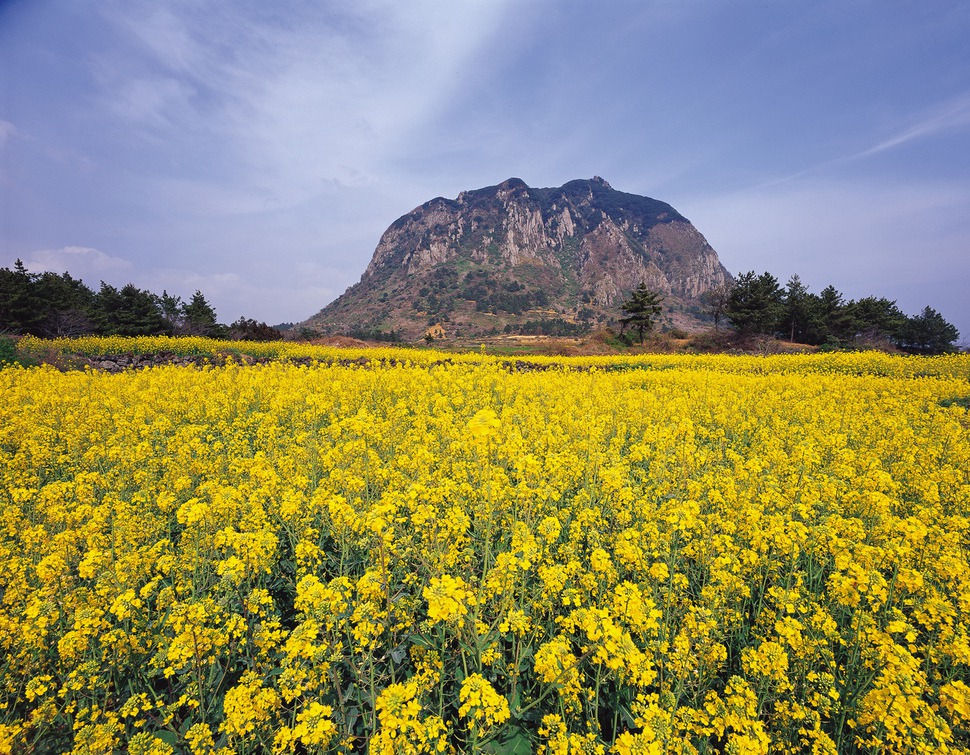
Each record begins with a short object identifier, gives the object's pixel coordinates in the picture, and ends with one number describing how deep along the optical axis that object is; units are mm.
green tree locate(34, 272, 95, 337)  36156
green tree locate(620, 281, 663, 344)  61344
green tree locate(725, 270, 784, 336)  50781
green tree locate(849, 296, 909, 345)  49719
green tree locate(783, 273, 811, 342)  51031
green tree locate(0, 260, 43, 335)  35875
